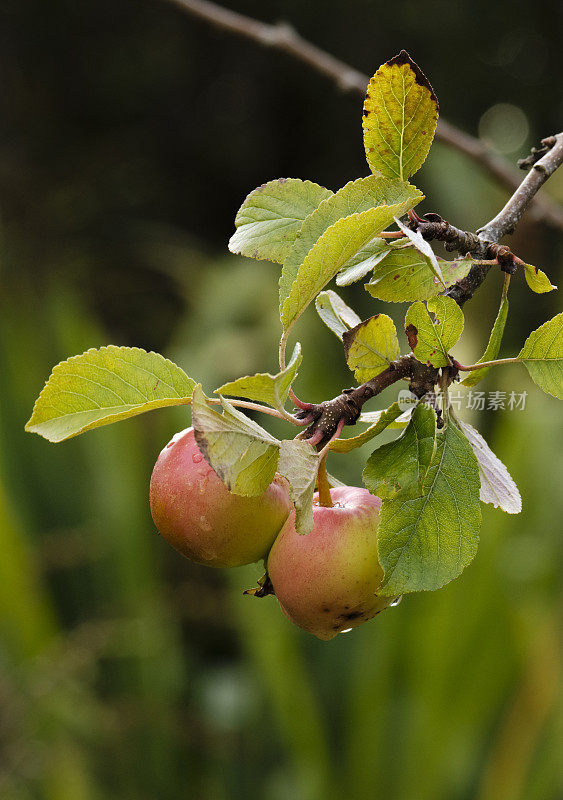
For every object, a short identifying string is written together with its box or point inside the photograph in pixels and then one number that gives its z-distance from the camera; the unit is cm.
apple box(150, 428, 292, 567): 160
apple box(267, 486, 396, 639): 160
